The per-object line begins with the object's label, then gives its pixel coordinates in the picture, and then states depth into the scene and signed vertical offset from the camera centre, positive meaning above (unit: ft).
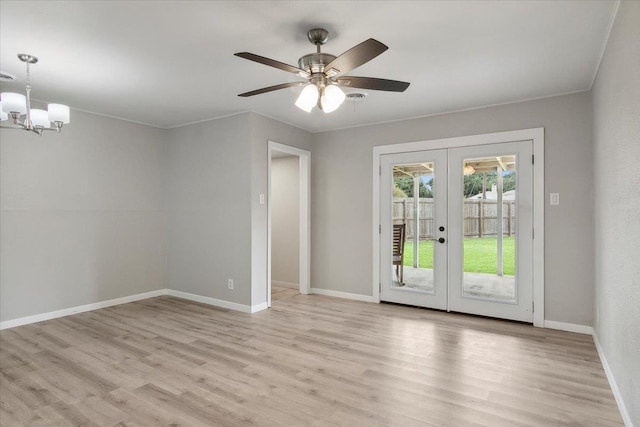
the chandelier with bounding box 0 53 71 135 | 9.03 +2.73
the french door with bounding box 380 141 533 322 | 13.32 -0.80
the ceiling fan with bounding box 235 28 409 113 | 7.61 +2.89
